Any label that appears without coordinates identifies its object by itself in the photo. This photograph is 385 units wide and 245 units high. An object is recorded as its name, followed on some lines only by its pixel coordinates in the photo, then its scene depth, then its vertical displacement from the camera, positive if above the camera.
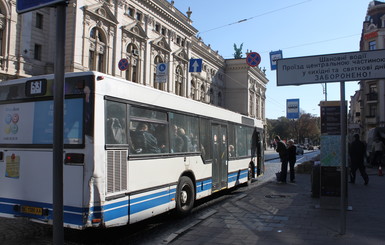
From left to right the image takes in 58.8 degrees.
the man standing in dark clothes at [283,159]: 13.55 -0.74
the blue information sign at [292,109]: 28.58 +2.64
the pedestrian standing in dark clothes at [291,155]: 13.93 -0.61
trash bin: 9.91 -1.21
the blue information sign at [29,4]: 3.24 +1.29
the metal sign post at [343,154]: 5.71 -0.23
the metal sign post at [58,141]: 3.18 -0.02
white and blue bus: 5.18 -0.20
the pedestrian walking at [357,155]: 12.55 -0.53
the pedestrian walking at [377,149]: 18.53 -0.43
